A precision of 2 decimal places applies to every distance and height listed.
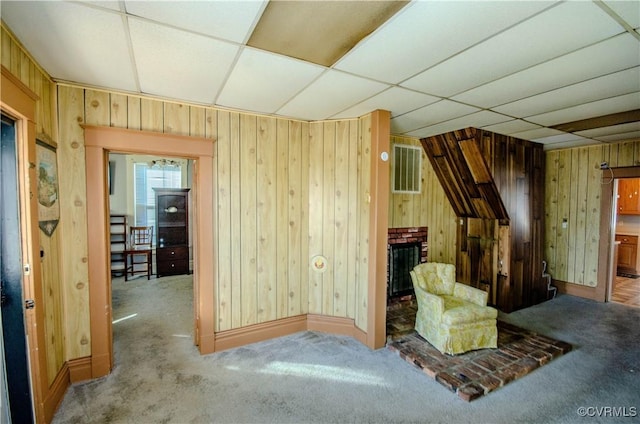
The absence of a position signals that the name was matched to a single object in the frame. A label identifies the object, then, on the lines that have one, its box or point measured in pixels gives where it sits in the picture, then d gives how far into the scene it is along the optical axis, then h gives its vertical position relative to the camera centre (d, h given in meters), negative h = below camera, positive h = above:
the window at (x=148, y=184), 6.12 +0.38
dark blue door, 1.70 -0.51
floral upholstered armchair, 2.83 -1.18
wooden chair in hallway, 5.70 -1.02
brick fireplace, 4.12 -0.82
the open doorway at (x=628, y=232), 5.77 -0.65
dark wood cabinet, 5.70 -0.60
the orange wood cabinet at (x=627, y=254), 5.90 -1.09
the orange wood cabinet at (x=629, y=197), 5.76 +0.10
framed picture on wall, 1.99 +0.10
